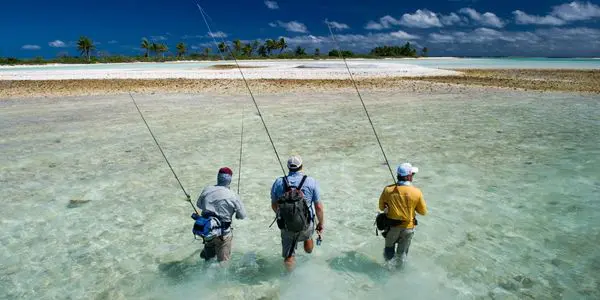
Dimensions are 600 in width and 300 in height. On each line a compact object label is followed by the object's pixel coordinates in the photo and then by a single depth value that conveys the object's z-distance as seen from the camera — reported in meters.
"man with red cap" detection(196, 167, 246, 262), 5.42
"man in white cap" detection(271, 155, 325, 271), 5.07
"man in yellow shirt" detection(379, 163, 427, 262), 5.30
